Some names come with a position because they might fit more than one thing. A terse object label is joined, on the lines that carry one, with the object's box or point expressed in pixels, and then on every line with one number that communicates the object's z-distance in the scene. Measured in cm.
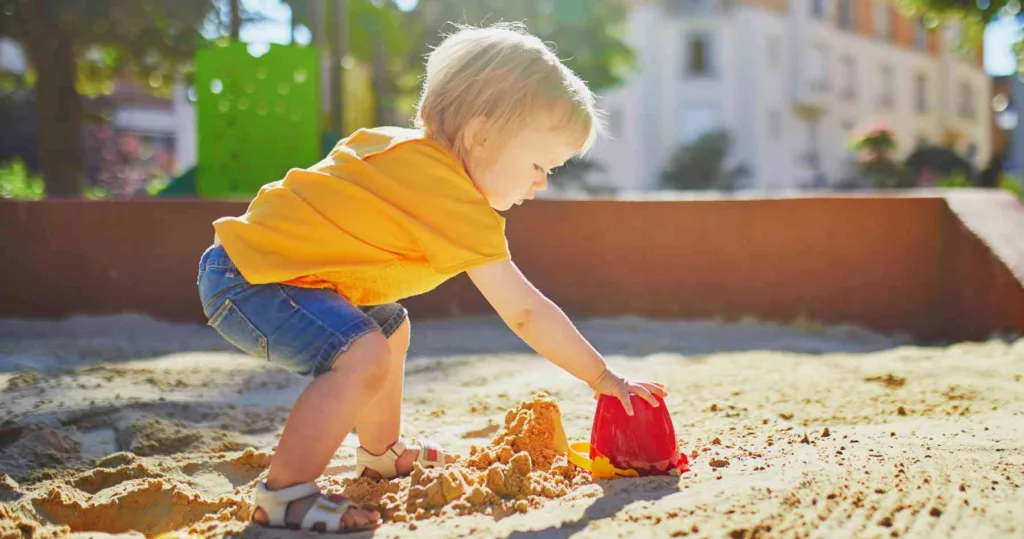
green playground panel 591
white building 2303
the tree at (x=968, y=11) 876
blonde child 172
